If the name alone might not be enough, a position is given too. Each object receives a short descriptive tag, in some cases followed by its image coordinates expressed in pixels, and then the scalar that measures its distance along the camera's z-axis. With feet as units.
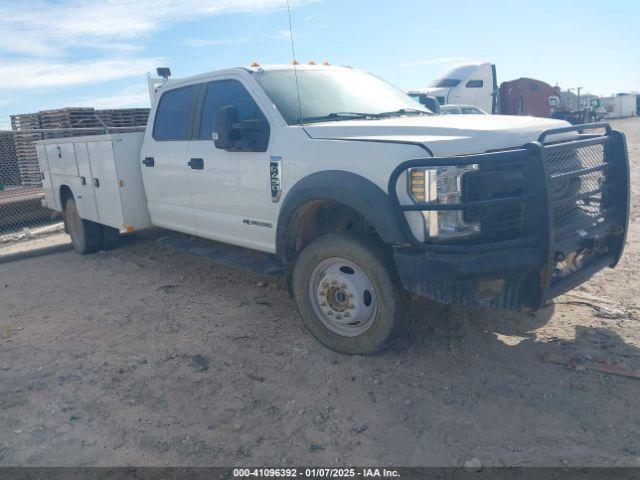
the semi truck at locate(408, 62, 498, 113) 74.90
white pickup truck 10.80
